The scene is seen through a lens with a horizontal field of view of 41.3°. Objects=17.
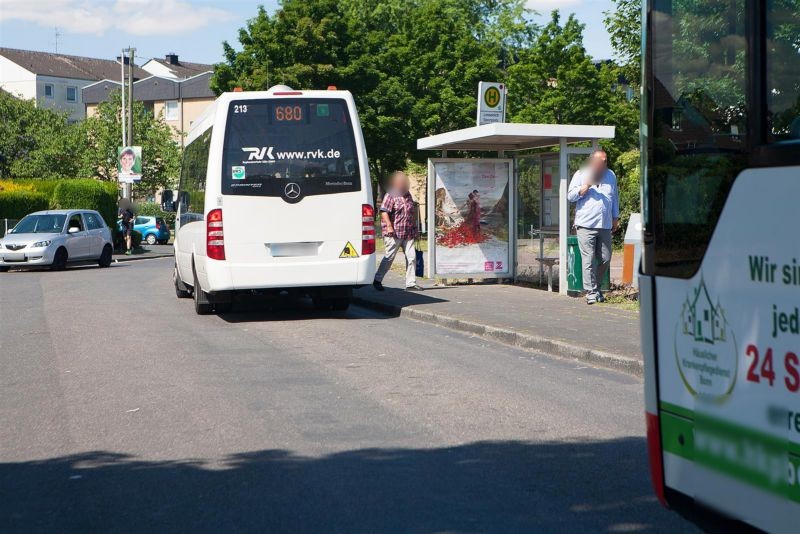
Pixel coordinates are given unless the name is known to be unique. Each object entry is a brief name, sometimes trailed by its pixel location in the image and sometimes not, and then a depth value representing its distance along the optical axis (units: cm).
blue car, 5647
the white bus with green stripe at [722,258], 355
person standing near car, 4198
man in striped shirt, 1752
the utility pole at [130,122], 4521
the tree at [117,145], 7481
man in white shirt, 1491
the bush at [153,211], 6856
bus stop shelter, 1627
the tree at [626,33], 3556
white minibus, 1385
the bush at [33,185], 4906
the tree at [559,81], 5525
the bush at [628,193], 3475
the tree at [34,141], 7756
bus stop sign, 1923
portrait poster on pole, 4325
